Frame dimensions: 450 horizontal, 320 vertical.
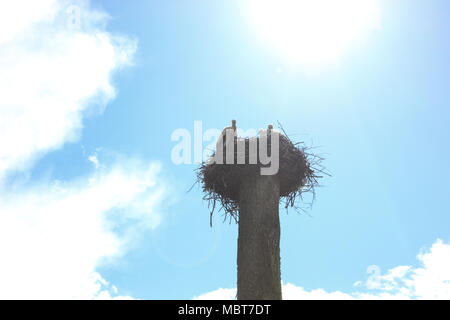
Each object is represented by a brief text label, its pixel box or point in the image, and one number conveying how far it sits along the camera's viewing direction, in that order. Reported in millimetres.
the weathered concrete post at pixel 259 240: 10211
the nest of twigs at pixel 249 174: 12297
